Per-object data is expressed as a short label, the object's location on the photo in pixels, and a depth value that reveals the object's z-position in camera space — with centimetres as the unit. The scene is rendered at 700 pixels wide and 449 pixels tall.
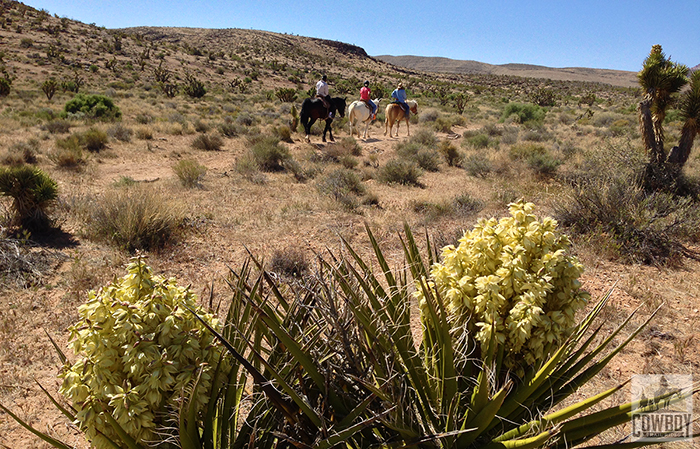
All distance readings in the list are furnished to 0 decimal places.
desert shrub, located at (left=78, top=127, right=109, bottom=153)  1197
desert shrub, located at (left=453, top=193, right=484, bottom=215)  766
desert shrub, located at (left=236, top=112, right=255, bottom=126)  1819
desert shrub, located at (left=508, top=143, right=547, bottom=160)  1190
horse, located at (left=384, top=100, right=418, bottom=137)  1745
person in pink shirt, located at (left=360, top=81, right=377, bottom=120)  1731
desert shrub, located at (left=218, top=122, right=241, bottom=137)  1577
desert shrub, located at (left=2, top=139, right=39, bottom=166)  951
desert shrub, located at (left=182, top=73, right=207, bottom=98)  2861
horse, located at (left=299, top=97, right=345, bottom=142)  1580
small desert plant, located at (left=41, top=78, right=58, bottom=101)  2156
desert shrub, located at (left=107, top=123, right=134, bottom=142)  1353
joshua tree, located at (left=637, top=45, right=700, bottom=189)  802
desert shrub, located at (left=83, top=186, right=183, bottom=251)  582
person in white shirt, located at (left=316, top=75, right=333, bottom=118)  1616
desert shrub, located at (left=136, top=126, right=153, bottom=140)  1403
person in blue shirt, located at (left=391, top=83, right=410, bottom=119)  1739
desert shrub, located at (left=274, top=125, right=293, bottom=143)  1595
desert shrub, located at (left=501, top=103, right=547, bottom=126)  2181
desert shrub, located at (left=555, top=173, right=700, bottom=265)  570
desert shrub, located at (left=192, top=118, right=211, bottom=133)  1591
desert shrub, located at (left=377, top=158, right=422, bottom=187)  1052
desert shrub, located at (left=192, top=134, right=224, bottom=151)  1347
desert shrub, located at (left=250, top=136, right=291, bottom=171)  1147
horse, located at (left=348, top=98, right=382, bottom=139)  1700
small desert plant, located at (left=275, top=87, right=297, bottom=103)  2786
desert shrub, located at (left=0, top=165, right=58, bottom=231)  572
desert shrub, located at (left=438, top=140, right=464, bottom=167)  1304
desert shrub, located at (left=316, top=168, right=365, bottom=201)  881
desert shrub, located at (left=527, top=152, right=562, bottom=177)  1054
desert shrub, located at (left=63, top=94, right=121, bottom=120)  1675
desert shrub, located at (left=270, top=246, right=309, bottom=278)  536
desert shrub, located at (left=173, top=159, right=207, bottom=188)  919
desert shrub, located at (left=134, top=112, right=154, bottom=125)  1675
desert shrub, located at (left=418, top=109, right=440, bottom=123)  2337
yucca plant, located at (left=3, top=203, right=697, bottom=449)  160
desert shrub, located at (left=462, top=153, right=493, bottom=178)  1124
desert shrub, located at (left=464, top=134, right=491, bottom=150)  1516
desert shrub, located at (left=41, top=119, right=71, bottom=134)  1366
